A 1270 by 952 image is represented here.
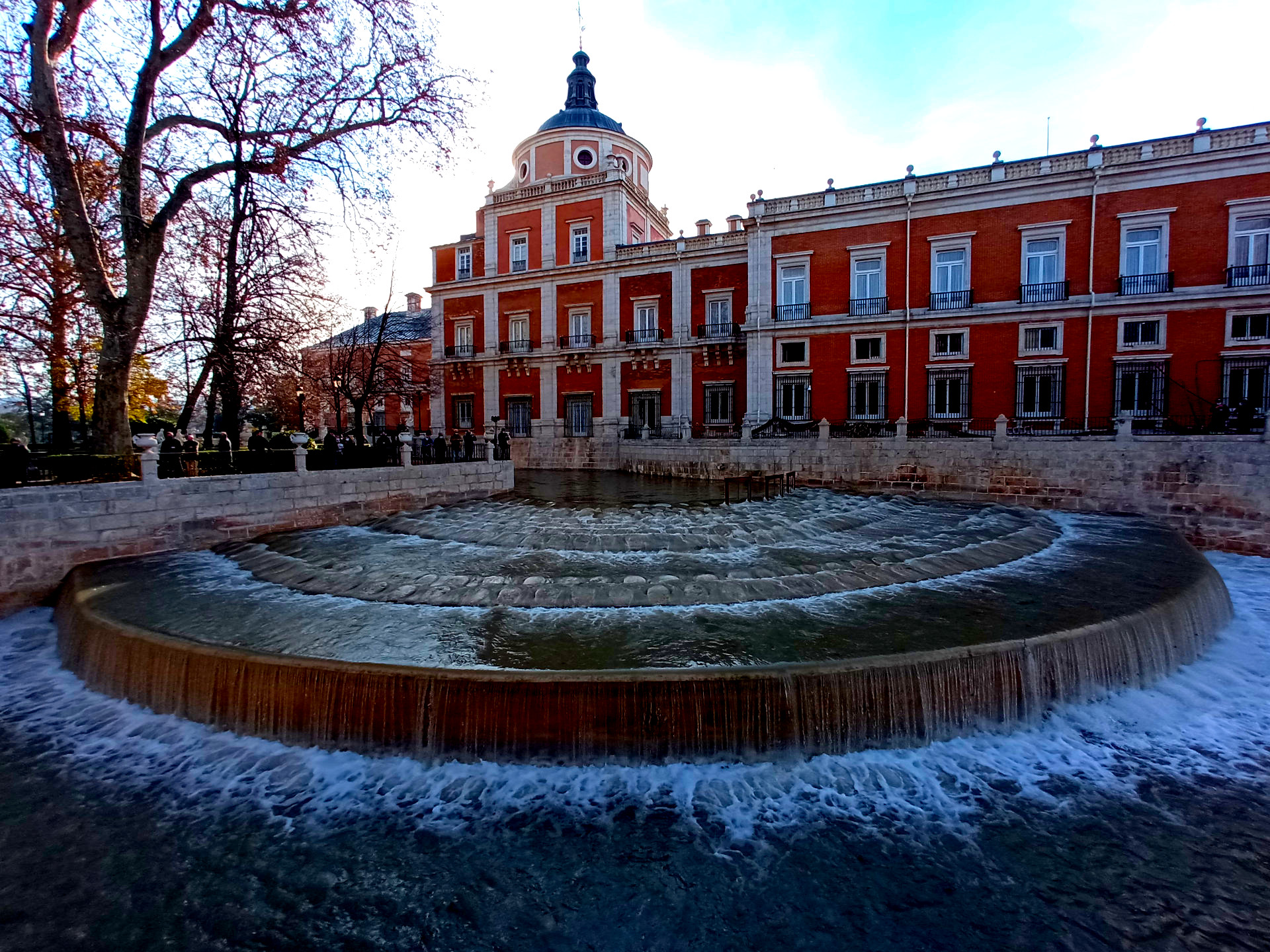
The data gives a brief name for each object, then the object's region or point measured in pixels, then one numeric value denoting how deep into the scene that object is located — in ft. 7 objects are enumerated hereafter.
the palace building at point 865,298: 65.31
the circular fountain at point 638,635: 16.48
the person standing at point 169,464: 38.52
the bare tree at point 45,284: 44.21
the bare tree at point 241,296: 51.52
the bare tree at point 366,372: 86.10
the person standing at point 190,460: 39.09
